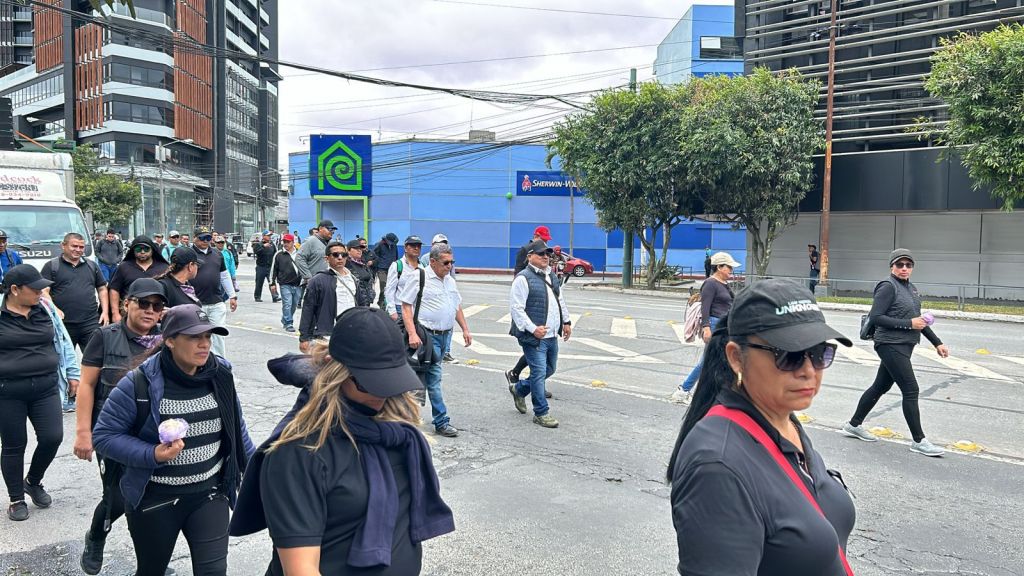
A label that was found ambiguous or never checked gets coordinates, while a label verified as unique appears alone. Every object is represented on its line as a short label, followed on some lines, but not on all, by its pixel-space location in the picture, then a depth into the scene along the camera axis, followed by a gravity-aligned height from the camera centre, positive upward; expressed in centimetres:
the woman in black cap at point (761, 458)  172 -52
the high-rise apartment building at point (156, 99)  6341 +1289
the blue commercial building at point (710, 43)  4612 +1280
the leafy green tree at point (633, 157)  2714 +329
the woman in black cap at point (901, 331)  660 -73
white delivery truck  1268 +50
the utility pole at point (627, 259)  3035 -55
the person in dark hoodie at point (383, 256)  1683 -32
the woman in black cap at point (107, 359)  400 -66
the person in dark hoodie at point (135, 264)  762 -27
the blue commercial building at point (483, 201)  4297 +243
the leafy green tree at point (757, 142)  2491 +351
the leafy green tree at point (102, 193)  4628 +286
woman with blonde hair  210 -67
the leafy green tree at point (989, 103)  1980 +402
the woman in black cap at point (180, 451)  322 -90
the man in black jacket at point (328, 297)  756 -57
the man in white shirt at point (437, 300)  747 -58
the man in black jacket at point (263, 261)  1917 -54
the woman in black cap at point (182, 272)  675 -31
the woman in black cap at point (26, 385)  491 -98
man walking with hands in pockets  749 -78
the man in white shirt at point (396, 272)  784 -33
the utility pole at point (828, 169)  2427 +261
